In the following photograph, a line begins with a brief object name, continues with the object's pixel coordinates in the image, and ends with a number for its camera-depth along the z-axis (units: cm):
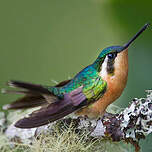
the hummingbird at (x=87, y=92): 209
